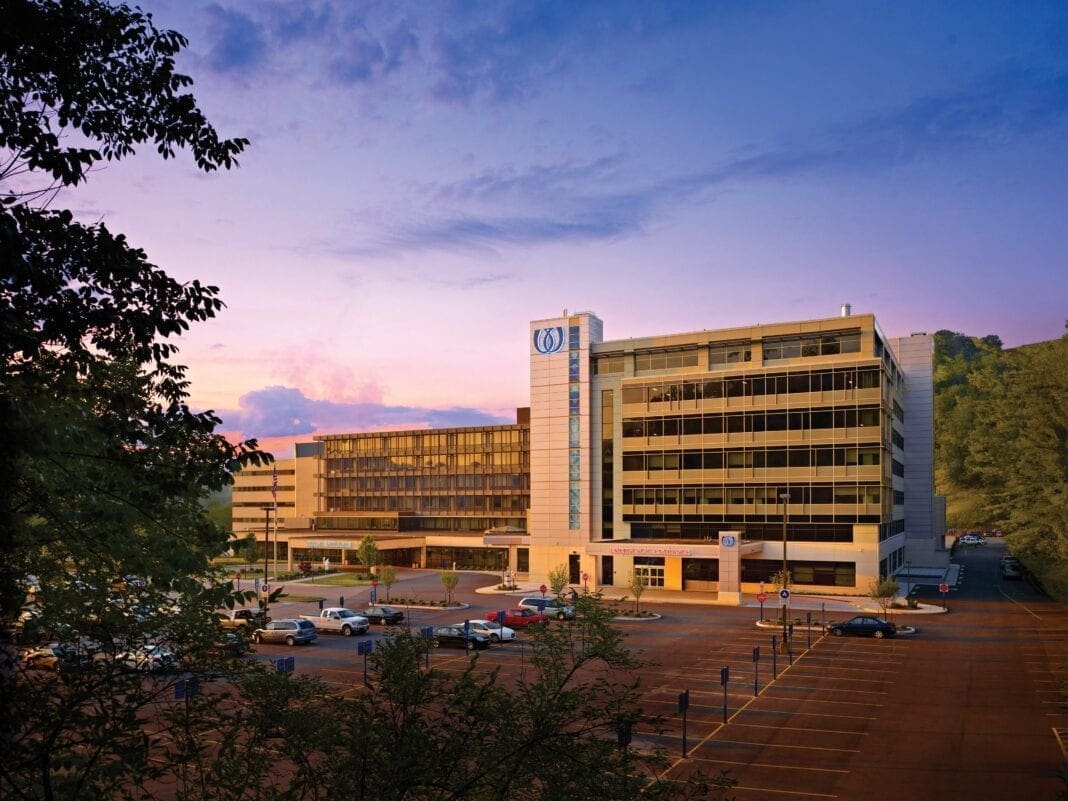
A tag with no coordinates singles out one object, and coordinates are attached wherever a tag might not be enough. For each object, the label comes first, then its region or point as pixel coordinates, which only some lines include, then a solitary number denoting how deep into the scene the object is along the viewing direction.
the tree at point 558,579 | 58.41
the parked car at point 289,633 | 44.41
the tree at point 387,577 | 60.78
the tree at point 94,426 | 8.62
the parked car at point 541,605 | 52.06
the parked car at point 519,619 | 49.38
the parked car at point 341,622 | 47.81
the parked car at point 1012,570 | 77.12
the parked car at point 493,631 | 43.41
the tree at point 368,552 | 77.44
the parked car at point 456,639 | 42.41
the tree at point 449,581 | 60.72
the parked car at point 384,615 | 50.09
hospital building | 66.06
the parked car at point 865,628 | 45.81
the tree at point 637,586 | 53.97
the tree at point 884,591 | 53.69
